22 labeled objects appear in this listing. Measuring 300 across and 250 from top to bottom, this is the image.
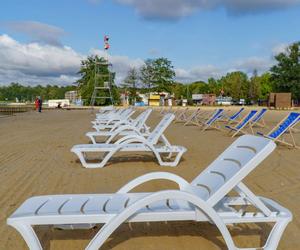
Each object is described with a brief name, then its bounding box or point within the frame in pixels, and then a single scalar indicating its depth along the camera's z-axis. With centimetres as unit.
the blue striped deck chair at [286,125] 973
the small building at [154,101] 7069
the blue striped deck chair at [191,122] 1964
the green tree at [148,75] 7981
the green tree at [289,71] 6594
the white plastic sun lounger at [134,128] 908
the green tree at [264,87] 8411
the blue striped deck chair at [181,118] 2344
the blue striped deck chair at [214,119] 1614
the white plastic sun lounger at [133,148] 716
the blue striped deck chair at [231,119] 1761
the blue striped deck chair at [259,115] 1469
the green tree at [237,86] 8325
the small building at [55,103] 6814
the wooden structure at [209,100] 7175
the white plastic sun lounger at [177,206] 289
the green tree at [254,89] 7856
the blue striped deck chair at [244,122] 1314
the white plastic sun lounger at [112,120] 1358
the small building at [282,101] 4752
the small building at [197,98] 8864
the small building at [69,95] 12041
